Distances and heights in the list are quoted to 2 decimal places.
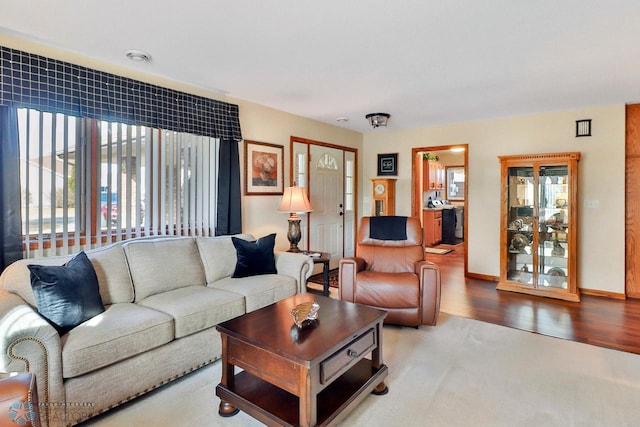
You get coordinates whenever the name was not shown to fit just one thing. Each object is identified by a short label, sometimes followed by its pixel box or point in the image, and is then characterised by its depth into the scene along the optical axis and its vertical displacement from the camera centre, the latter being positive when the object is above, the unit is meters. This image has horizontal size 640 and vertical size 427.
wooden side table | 3.55 -0.59
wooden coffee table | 1.61 -0.77
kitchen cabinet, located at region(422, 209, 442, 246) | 7.48 -0.28
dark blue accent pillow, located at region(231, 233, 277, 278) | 3.07 -0.41
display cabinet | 4.05 -0.14
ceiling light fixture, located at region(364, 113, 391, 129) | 4.38 +1.19
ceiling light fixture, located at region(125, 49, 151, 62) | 2.58 +1.19
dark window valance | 2.32 +0.91
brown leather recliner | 2.95 -0.57
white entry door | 4.99 +0.18
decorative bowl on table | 1.89 -0.57
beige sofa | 1.65 -0.64
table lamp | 3.82 +0.07
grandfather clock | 5.61 +0.26
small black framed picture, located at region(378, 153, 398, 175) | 5.60 +0.80
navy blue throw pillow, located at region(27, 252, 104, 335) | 1.87 -0.47
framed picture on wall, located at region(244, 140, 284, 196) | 3.96 +0.52
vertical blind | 2.48 +0.25
